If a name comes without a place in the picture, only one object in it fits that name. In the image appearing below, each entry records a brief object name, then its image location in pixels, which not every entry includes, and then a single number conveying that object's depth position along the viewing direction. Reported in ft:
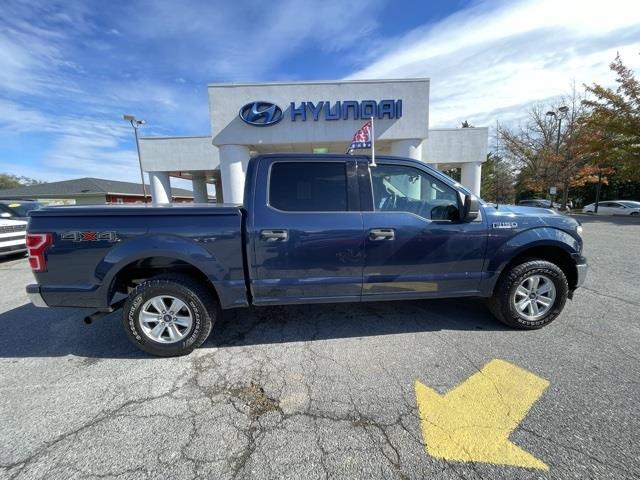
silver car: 70.58
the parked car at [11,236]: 24.98
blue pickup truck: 9.19
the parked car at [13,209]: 27.99
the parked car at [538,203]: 74.33
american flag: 19.33
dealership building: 40.27
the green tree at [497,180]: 131.95
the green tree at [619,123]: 56.59
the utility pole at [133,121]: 57.54
